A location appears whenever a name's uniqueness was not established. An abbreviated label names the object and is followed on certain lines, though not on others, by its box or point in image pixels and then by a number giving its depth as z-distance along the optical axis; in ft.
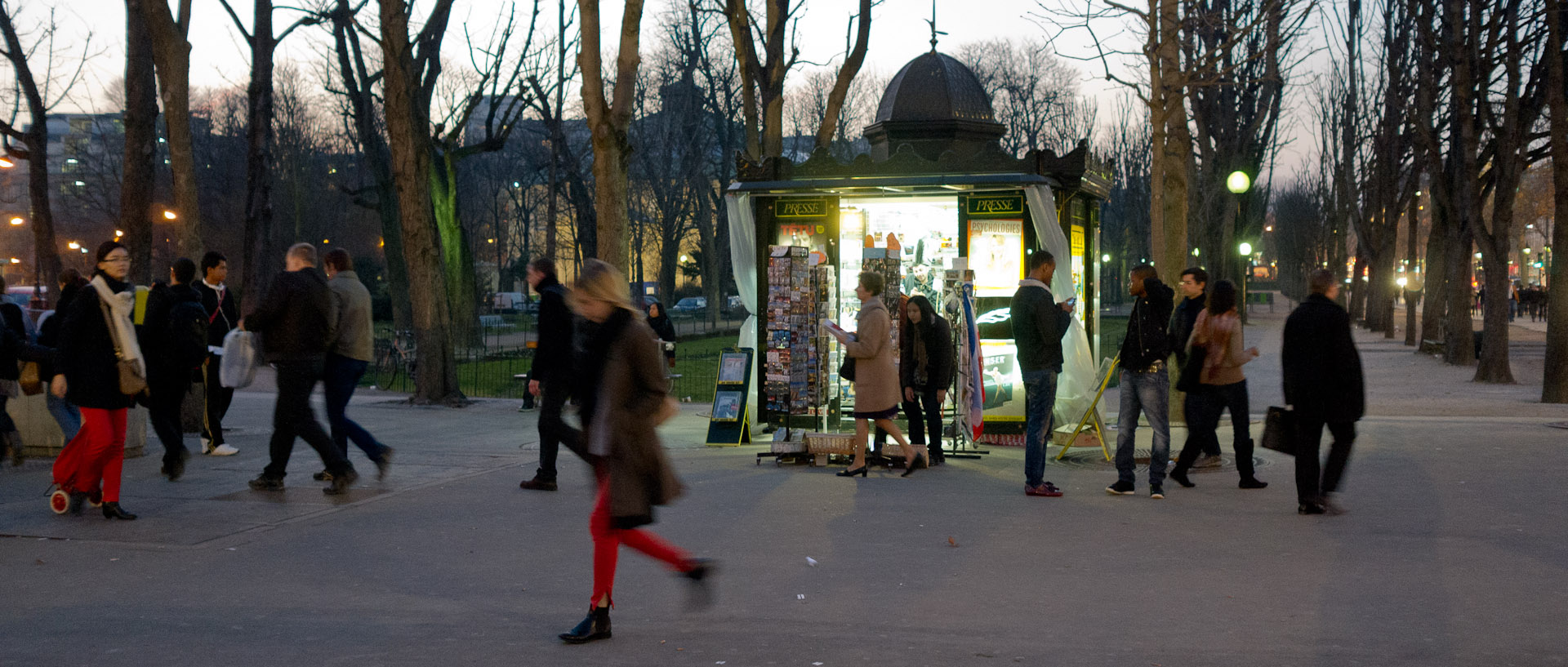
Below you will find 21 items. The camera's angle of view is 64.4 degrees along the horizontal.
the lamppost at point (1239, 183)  43.29
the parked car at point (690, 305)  190.82
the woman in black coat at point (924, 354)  33.73
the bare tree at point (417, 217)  52.47
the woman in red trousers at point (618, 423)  16.92
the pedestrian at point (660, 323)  50.35
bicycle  72.43
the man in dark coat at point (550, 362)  22.98
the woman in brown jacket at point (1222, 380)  30.30
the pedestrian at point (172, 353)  29.84
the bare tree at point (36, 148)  70.90
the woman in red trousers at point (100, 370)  25.54
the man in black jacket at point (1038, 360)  29.40
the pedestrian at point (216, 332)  34.94
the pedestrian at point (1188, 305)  31.48
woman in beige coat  31.91
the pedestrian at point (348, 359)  30.04
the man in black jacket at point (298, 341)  27.81
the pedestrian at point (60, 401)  33.32
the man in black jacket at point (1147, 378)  29.22
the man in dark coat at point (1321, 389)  26.11
